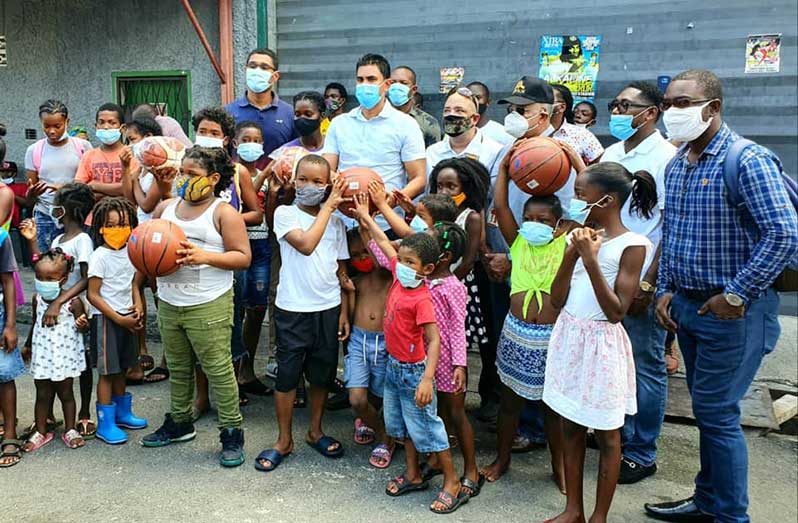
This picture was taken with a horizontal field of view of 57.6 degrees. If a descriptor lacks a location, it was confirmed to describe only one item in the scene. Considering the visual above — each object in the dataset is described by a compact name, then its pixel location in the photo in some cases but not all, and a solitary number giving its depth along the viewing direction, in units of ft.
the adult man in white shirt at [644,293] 13.12
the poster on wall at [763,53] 21.30
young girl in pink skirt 10.88
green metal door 29.45
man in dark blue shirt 18.42
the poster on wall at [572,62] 23.22
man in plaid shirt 10.63
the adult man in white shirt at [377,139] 15.17
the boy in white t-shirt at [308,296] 13.58
